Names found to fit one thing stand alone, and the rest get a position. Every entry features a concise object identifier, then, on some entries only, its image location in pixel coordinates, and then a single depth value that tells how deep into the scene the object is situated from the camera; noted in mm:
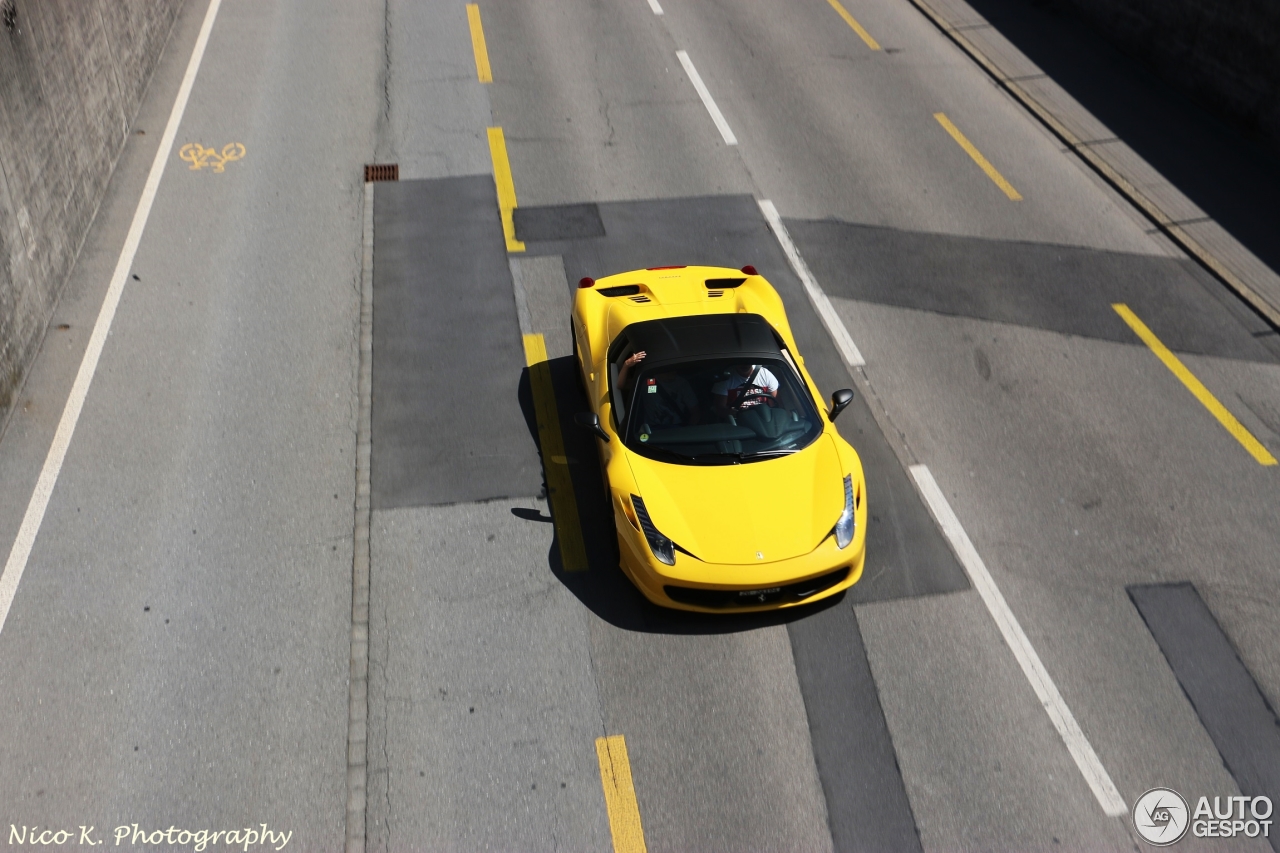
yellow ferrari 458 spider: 7410
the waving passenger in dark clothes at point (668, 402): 8055
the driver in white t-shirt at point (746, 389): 8094
